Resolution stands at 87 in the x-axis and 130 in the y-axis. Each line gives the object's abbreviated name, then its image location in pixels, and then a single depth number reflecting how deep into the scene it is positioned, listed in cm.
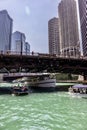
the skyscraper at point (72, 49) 18669
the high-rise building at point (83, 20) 15660
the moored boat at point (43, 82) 6297
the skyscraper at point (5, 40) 16246
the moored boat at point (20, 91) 4084
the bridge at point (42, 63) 5211
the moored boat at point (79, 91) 3607
